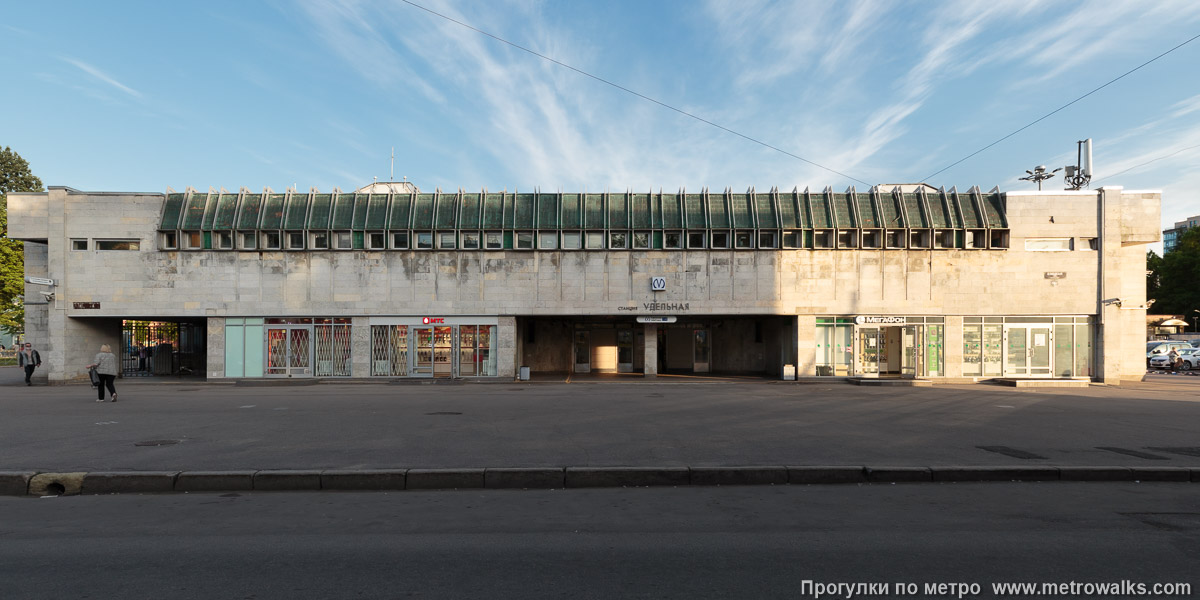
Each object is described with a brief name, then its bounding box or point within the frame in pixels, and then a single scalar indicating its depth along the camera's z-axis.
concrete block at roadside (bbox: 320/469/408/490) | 7.66
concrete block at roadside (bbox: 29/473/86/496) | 7.52
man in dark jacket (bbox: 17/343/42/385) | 23.94
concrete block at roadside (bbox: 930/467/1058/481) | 8.01
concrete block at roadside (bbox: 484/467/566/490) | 7.73
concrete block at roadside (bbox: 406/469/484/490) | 7.71
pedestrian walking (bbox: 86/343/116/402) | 16.06
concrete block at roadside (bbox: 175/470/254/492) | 7.57
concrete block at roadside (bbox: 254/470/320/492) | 7.60
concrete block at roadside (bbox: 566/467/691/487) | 7.78
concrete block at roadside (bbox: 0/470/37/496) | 7.53
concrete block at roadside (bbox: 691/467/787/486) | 7.87
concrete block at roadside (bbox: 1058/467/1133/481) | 8.08
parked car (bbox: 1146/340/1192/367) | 37.34
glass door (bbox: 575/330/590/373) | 31.44
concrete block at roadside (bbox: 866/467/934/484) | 7.94
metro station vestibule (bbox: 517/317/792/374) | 31.28
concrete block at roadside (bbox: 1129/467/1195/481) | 8.08
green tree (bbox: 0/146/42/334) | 39.56
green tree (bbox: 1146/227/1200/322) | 69.12
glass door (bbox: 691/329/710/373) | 31.59
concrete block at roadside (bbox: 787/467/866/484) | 7.90
